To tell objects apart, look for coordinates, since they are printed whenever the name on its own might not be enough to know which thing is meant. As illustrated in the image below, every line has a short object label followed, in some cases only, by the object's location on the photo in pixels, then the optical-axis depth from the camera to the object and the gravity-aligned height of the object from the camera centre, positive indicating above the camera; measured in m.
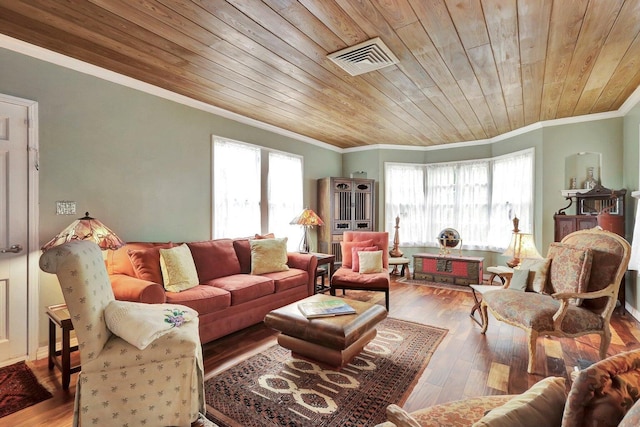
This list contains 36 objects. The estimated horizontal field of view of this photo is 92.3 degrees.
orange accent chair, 3.72 -0.77
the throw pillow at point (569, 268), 2.48 -0.47
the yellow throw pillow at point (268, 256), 3.69 -0.53
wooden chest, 5.06 -0.95
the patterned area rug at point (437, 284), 4.96 -1.21
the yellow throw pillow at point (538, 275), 2.89 -0.59
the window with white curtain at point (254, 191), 4.14 +0.34
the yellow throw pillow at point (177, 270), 2.86 -0.54
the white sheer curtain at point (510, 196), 4.94 +0.29
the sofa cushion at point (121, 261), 2.86 -0.45
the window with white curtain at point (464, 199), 5.15 +0.27
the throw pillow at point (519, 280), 2.98 -0.66
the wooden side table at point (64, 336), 2.11 -0.87
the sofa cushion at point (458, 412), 1.11 -0.76
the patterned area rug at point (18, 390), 1.97 -1.22
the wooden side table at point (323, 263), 4.25 -0.70
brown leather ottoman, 2.24 -0.90
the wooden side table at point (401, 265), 5.57 -0.99
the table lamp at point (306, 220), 4.83 -0.11
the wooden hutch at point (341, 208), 5.62 +0.09
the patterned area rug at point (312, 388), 1.86 -1.22
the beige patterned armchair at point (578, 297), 2.39 -0.73
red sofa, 2.64 -0.72
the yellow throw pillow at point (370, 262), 4.01 -0.65
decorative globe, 5.72 -0.47
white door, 2.44 -0.14
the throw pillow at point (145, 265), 2.78 -0.47
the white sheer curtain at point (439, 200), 6.03 +0.25
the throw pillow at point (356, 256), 4.22 -0.60
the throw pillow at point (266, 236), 4.20 -0.32
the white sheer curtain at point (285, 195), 4.89 +0.30
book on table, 2.45 -0.80
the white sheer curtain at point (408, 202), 6.27 +0.22
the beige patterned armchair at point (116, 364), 1.60 -0.83
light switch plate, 2.70 +0.05
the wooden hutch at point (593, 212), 3.62 +0.01
